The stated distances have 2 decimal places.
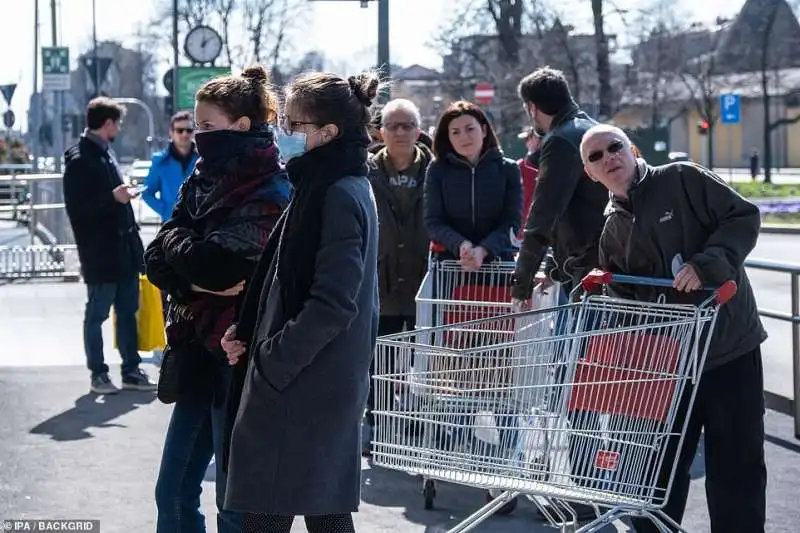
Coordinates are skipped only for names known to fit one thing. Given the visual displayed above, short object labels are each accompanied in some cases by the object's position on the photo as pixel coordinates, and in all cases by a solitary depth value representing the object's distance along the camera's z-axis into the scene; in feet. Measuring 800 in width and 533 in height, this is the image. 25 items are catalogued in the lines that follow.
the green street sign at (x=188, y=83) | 65.57
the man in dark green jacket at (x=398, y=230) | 24.84
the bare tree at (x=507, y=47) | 134.00
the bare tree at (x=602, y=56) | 132.26
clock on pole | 66.44
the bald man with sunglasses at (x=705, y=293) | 15.71
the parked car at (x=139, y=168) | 139.17
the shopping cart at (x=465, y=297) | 19.81
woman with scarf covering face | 14.24
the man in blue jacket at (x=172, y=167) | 30.27
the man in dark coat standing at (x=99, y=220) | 29.22
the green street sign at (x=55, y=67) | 95.25
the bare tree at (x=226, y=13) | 240.12
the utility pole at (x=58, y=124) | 116.47
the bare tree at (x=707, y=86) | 174.19
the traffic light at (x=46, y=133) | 139.44
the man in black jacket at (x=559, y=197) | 19.47
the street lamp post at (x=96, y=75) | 91.20
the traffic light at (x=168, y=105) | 112.59
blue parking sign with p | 120.57
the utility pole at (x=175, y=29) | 83.46
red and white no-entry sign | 103.96
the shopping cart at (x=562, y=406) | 14.26
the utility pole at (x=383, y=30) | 55.57
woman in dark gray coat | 12.44
